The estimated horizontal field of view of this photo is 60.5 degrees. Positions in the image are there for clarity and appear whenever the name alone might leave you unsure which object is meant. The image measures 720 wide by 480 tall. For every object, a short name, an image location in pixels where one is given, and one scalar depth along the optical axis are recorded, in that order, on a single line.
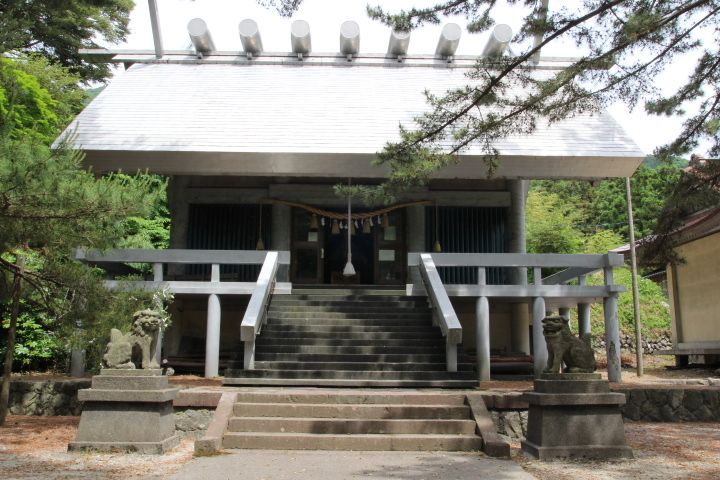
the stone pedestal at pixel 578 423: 6.18
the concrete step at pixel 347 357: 9.89
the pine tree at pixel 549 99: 6.80
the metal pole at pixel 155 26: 16.45
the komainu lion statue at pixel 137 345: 6.66
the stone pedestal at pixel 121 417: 6.38
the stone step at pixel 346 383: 9.03
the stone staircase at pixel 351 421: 6.73
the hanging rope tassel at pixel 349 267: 13.22
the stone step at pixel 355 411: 7.27
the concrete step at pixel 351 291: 12.94
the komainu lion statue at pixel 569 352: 6.46
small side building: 14.88
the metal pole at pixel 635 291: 14.45
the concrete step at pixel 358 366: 9.60
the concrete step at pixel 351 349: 10.15
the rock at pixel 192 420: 7.47
